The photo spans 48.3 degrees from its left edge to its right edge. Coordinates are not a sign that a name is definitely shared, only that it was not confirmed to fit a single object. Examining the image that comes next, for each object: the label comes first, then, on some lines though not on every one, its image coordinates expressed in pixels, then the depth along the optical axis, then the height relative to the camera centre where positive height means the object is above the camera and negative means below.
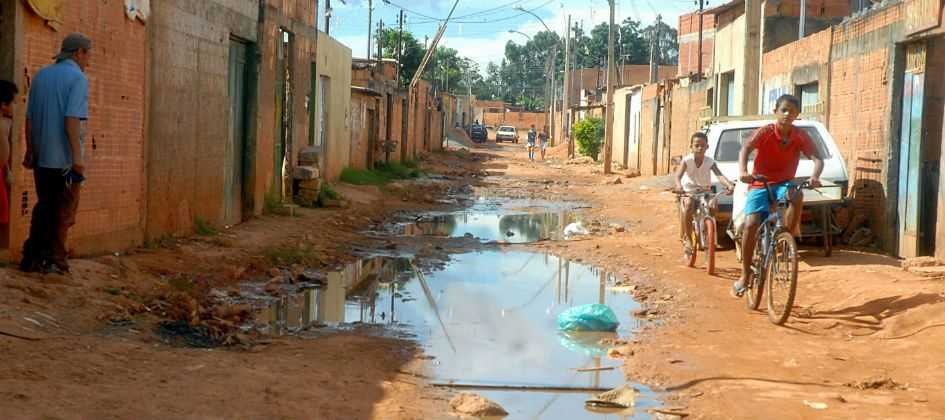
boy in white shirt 11.36 -0.07
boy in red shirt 8.52 +0.12
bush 46.72 +1.19
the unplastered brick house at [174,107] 8.40 +0.47
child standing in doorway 7.06 +0.07
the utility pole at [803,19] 22.43 +3.26
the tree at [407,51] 63.81 +6.58
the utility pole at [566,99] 54.33 +3.36
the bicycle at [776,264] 8.11 -0.77
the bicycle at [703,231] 10.84 -0.70
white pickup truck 12.27 +0.21
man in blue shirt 7.43 +0.02
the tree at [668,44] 112.12 +13.11
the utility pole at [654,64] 46.22 +4.64
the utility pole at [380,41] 39.78 +4.82
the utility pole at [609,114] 35.31 +1.66
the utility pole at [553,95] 71.44 +4.47
